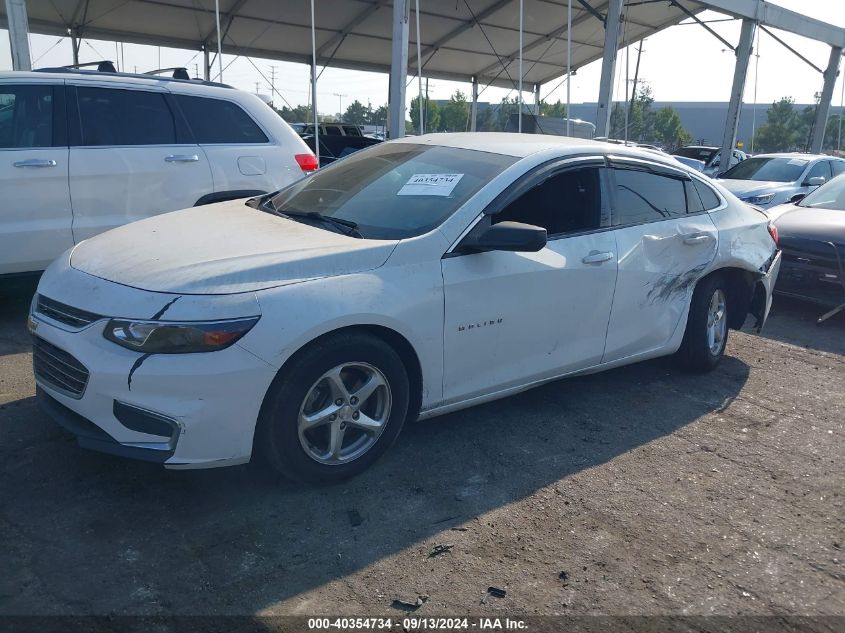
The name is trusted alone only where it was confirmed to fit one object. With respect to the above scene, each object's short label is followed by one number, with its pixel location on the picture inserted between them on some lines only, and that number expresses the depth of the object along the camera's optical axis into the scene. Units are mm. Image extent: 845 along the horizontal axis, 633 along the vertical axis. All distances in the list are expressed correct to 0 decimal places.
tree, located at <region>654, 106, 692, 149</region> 67869
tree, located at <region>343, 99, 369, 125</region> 78844
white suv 5381
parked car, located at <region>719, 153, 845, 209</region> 11766
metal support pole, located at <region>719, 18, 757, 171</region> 16609
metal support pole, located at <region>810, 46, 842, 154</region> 20812
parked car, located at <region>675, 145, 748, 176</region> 19859
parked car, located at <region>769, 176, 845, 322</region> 6988
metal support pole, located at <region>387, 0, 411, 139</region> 11039
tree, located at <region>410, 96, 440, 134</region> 55625
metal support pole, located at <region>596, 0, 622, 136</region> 14812
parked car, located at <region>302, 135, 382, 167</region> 15461
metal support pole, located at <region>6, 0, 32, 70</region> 8312
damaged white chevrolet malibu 2922
